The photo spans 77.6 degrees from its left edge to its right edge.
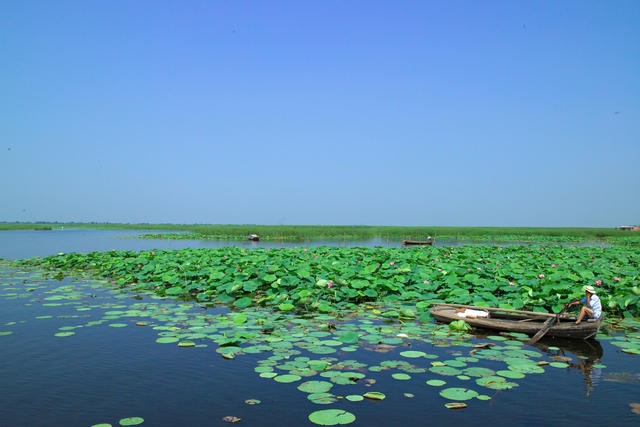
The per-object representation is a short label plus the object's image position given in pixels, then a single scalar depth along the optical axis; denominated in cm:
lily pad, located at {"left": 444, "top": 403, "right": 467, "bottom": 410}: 444
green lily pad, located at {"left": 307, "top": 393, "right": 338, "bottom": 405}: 447
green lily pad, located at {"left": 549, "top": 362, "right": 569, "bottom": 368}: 602
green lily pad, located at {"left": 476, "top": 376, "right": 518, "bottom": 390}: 495
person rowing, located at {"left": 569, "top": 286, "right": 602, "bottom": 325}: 725
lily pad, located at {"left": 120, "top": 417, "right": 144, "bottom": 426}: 399
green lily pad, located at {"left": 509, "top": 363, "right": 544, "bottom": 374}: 549
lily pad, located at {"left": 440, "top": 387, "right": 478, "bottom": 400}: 460
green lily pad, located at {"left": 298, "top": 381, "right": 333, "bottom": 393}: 471
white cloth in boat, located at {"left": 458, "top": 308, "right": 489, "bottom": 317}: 821
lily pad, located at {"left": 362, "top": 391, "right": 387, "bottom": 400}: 458
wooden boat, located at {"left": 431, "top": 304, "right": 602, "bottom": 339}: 722
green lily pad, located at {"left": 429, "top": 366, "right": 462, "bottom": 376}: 535
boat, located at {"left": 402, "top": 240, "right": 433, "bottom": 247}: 3786
